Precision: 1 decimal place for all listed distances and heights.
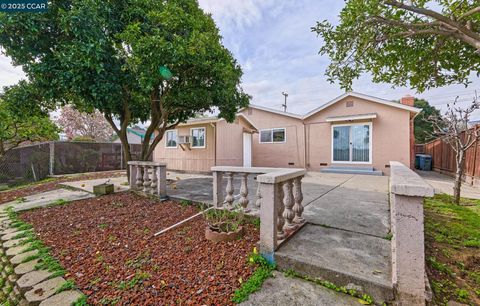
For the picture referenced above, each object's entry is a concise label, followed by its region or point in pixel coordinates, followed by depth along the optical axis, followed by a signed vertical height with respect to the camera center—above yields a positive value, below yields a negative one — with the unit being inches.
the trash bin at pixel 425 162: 522.0 -30.5
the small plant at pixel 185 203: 181.5 -45.2
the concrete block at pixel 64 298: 73.3 -53.3
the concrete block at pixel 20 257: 102.1 -53.1
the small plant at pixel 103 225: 140.2 -50.0
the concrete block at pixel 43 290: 76.3 -53.4
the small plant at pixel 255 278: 72.9 -50.4
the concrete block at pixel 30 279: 83.6 -53.5
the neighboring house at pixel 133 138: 941.4 +70.7
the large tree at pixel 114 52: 167.5 +89.4
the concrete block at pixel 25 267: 93.7 -53.4
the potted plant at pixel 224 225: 113.2 -42.6
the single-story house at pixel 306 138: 377.1 +28.2
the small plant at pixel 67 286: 80.1 -52.5
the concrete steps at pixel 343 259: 71.5 -44.8
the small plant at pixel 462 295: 71.4 -51.7
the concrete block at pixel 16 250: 110.6 -53.0
